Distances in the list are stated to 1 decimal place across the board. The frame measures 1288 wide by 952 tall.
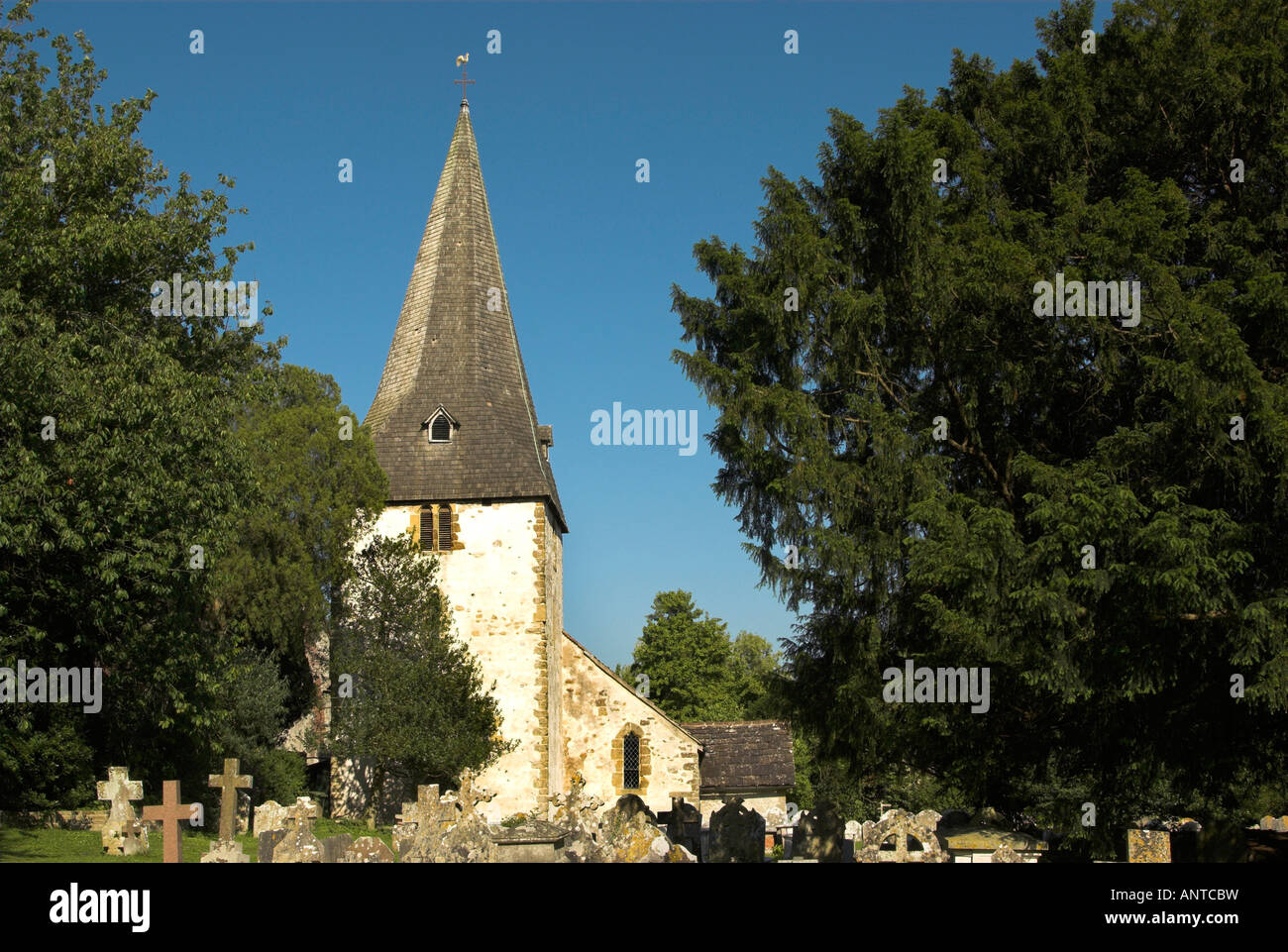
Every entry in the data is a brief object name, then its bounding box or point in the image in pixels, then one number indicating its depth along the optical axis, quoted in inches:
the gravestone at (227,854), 513.3
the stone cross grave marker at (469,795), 604.7
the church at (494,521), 1201.4
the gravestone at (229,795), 724.0
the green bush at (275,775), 1102.4
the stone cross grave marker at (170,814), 540.8
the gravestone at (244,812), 900.6
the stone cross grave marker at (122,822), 680.4
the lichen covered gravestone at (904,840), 517.7
